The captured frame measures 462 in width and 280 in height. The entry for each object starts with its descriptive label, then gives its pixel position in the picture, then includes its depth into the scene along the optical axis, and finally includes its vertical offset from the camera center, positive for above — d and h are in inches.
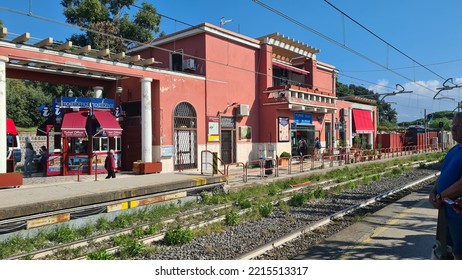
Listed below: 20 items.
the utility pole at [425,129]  1562.7 +62.7
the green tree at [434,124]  2645.7 +161.5
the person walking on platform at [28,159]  676.7 -20.2
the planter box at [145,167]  617.4 -37.3
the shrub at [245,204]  394.3 -67.6
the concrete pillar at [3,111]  480.5 +54.1
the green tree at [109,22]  1032.8 +400.8
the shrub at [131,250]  237.6 -72.0
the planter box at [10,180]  441.1 -40.2
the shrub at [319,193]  455.1 -65.2
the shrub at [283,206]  373.8 -70.2
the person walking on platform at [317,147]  1014.4 -7.6
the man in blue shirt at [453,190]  131.3 -19.0
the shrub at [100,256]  218.5 -69.6
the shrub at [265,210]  354.9 -67.4
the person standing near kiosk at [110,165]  551.2 -28.3
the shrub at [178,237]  265.1 -70.2
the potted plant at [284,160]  862.5 -38.5
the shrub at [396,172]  710.8 -60.1
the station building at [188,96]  608.7 +116.5
